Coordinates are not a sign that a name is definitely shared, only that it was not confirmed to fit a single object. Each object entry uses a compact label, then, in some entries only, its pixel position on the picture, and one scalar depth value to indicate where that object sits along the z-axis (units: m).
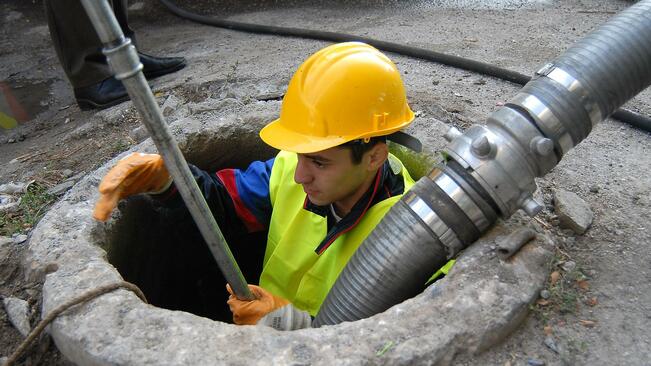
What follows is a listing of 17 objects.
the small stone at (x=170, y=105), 3.20
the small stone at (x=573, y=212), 1.88
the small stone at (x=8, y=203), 2.35
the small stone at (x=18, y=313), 1.76
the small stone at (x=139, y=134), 2.84
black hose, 2.79
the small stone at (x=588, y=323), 1.52
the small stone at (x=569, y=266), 1.68
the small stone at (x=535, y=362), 1.41
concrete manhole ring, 1.35
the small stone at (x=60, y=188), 2.44
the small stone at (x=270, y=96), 3.22
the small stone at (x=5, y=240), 2.09
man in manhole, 1.85
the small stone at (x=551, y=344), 1.45
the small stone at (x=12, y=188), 2.52
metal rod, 1.20
